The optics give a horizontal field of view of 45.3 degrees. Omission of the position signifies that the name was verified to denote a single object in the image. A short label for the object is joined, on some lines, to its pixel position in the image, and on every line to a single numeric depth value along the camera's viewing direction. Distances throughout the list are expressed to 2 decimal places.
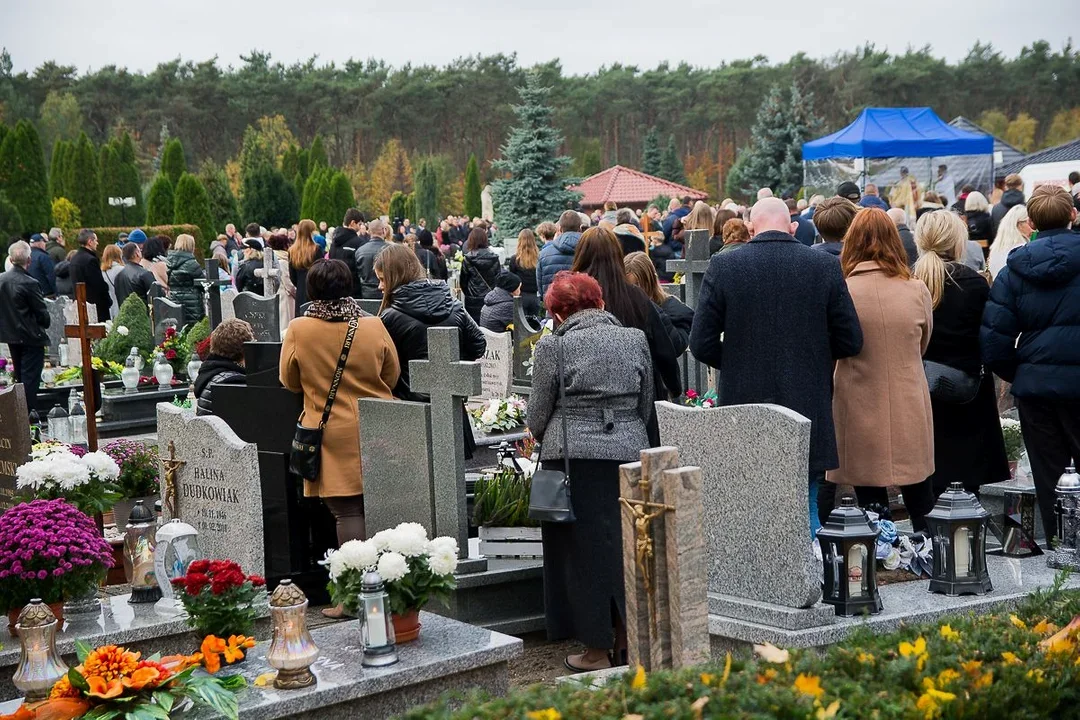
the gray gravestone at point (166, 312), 16.39
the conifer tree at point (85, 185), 37.75
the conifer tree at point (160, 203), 36.50
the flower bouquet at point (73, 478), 6.51
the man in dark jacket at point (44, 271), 18.98
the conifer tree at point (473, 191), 52.09
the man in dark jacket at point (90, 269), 16.67
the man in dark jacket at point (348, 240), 15.91
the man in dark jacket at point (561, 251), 11.75
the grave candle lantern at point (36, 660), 4.73
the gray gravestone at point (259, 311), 15.10
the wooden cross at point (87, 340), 7.36
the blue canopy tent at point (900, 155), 21.91
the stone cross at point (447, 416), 6.25
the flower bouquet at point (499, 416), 10.79
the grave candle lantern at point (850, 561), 5.15
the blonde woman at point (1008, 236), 9.48
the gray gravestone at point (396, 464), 6.32
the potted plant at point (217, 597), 5.03
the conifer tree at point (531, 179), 31.17
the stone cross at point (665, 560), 4.43
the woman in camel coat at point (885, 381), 5.89
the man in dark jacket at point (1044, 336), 6.14
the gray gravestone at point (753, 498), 5.05
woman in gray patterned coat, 5.80
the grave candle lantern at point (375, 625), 4.95
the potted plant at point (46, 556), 5.27
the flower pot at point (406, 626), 5.25
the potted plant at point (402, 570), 5.12
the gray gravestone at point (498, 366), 11.91
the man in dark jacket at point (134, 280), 16.73
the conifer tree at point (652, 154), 64.56
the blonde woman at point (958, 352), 6.52
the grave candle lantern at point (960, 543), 5.48
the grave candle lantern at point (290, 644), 4.73
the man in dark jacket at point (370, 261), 14.05
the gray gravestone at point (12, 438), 7.13
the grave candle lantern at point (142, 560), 6.05
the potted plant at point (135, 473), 8.30
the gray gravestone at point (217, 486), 6.36
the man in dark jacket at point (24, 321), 13.46
